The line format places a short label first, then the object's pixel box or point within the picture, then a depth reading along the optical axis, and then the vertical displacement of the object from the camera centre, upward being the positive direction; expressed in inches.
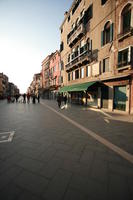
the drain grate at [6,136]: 174.4 -76.9
